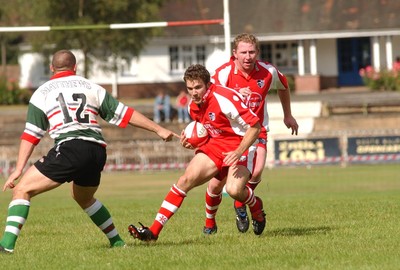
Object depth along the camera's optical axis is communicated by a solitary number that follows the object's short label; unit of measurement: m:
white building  59.91
